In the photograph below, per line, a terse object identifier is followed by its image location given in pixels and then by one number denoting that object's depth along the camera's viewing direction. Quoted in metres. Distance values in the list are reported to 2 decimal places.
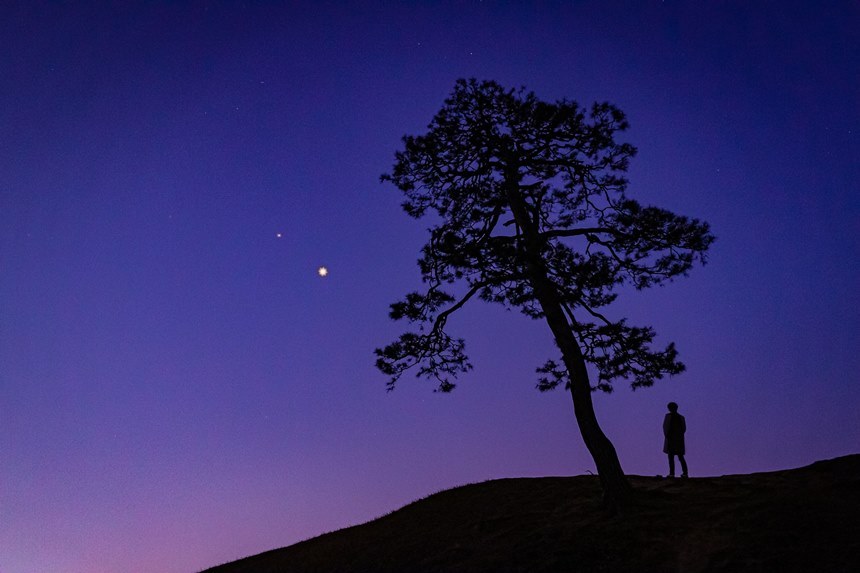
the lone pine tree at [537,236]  15.09
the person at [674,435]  17.05
